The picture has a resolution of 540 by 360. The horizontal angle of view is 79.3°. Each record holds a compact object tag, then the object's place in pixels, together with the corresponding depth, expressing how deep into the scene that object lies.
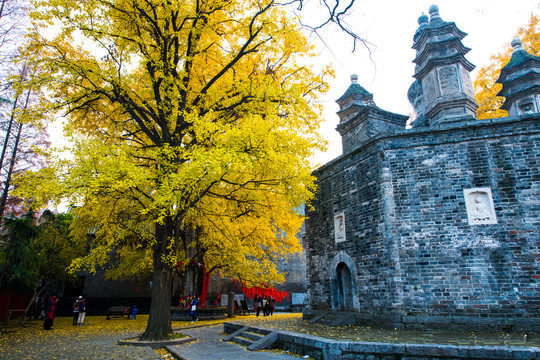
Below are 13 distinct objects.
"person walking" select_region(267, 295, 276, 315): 18.95
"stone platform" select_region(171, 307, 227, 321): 16.28
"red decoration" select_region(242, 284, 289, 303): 21.36
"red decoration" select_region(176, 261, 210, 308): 16.69
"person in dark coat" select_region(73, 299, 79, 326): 15.02
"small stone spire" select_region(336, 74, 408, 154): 14.96
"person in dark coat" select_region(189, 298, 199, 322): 15.13
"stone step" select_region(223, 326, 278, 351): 8.27
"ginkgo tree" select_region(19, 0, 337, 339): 8.05
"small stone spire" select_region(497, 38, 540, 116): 15.85
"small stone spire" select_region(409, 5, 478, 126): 13.53
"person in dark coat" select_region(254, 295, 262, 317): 20.29
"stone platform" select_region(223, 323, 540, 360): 5.73
